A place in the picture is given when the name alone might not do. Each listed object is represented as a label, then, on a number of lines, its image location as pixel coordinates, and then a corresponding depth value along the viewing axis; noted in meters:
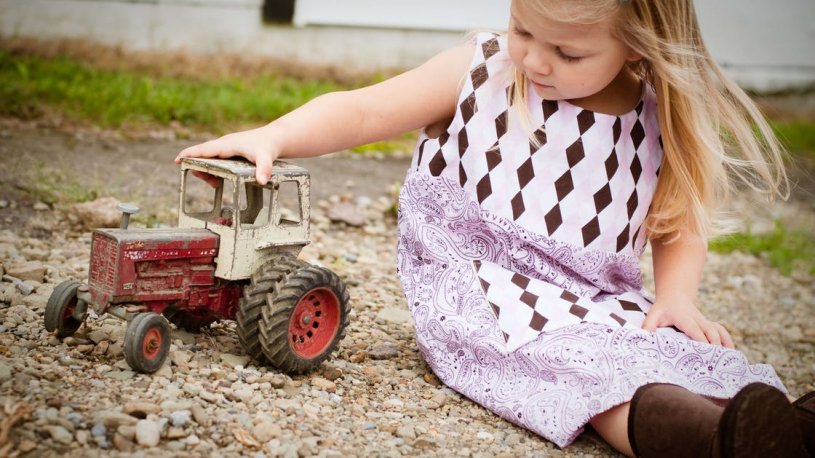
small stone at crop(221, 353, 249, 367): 1.42
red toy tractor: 1.36
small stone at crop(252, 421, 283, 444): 1.31
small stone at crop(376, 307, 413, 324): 1.68
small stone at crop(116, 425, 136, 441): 1.27
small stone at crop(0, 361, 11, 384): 1.31
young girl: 1.42
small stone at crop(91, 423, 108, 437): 1.26
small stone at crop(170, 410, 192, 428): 1.29
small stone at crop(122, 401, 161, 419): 1.29
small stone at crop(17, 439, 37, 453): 1.23
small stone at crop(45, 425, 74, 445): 1.25
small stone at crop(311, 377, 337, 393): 1.42
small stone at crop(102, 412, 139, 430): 1.27
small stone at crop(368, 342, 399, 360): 1.55
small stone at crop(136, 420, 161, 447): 1.27
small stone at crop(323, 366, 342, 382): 1.45
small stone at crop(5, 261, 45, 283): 1.57
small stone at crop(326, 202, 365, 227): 2.07
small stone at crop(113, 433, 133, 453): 1.26
